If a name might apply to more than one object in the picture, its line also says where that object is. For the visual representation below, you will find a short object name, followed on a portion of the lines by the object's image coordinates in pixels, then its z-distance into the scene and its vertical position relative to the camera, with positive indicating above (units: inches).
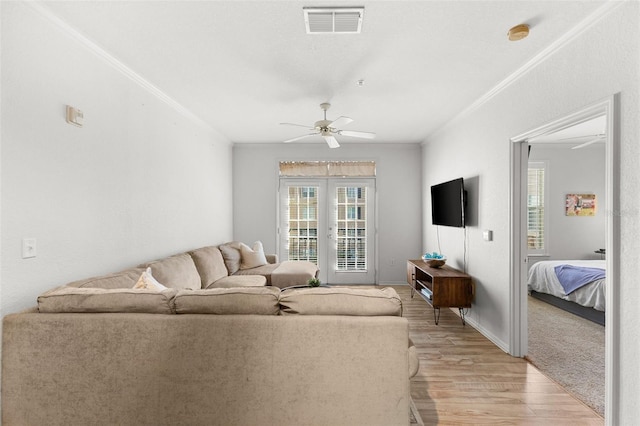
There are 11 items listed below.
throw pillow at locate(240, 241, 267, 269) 190.1 -29.0
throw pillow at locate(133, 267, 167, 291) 91.0 -21.3
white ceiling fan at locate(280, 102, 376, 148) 142.3 +37.1
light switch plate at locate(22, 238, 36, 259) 76.0 -8.9
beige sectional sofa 66.7 -34.2
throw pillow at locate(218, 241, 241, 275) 178.6 -27.1
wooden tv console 146.8 -38.5
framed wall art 225.1 +3.2
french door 238.2 -12.0
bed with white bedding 152.7 -43.6
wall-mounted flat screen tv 157.5 +3.8
